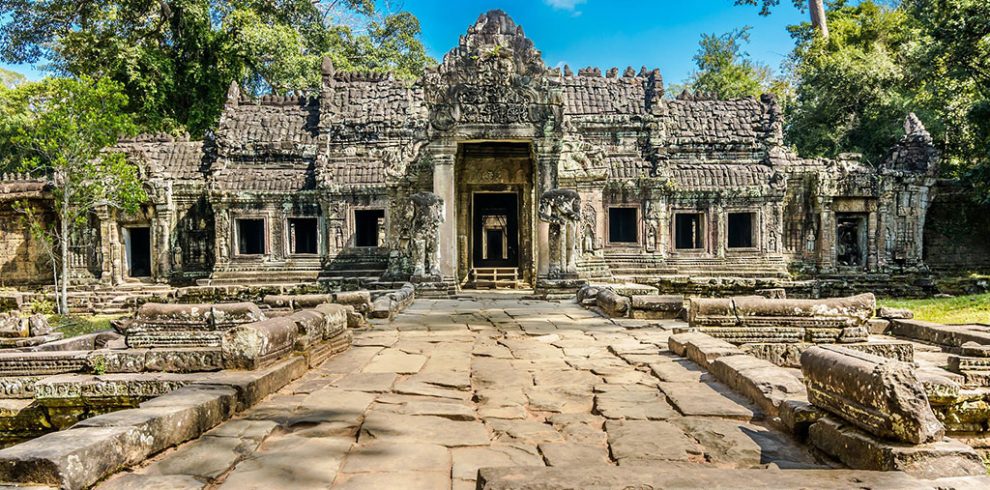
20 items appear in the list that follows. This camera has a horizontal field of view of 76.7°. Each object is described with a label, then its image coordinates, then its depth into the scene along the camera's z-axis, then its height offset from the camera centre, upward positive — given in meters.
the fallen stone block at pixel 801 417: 3.47 -1.06
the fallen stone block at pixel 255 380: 4.07 -0.99
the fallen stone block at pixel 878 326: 8.68 -1.39
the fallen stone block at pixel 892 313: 9.16 -1.29
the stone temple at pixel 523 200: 17.94 +0.91
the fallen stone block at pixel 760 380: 3.91 -1.04
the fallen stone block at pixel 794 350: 6.15 -1.22
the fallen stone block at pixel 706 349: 5.30 -1.05
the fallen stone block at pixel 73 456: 2.51 -0.91
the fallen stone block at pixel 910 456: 2.65 -1.01
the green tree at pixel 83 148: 16.23 +2.52
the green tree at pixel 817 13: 29.08 +10.14
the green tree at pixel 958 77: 16.41 +4.53
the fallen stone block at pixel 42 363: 6.42 -1.25
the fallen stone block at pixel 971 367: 5.76 -1.37
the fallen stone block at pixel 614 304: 8.87 -1.06
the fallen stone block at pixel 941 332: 7.23 -1.34
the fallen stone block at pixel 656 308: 8.78 -1.09
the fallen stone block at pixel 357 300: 8.79 -0.91
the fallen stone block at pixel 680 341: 5.99 -1.08
